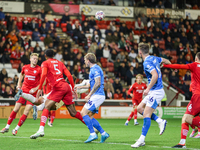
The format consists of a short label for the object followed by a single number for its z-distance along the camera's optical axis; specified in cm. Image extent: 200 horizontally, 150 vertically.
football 3221
